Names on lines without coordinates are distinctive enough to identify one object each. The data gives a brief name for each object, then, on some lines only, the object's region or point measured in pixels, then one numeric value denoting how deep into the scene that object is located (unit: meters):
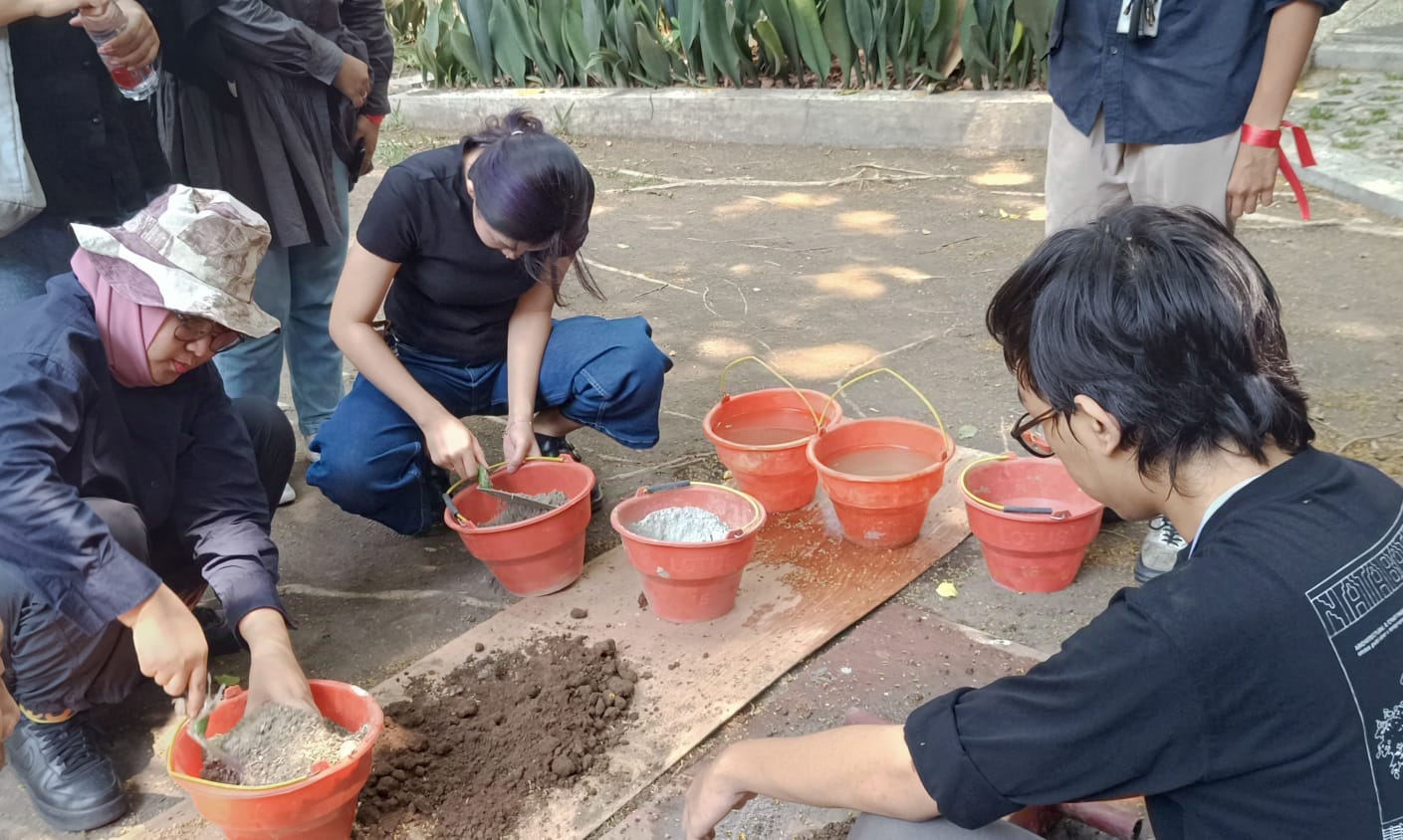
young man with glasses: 1.07
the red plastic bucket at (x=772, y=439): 2.72
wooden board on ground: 2.04
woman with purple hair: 2.42
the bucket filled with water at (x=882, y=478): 2.52
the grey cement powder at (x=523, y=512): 2.56
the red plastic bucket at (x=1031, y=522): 2.38
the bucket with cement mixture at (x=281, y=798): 1.65
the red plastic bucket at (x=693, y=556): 2.31
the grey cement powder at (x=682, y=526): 2.44
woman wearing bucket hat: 1.79
